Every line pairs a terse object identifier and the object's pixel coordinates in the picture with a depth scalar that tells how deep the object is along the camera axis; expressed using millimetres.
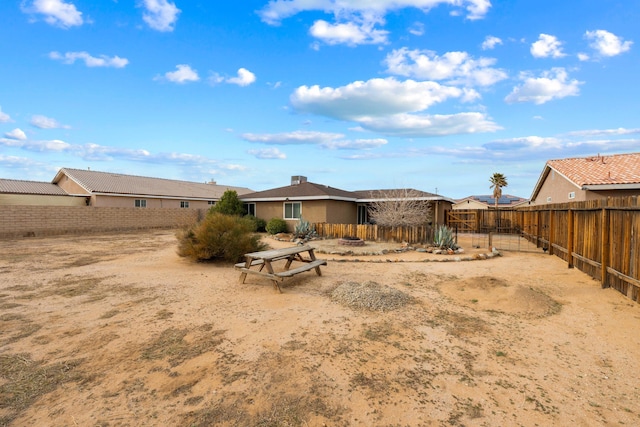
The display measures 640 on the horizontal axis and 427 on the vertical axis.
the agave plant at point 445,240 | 12367
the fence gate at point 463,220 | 22086
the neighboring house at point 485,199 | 41031
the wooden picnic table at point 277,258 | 6514
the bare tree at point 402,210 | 15892
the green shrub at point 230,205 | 21108
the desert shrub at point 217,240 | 9238
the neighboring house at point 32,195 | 22703
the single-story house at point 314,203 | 18766
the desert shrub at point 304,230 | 16547
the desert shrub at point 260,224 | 20750
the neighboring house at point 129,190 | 23812
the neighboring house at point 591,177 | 13297
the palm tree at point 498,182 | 35562
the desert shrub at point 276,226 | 19031
